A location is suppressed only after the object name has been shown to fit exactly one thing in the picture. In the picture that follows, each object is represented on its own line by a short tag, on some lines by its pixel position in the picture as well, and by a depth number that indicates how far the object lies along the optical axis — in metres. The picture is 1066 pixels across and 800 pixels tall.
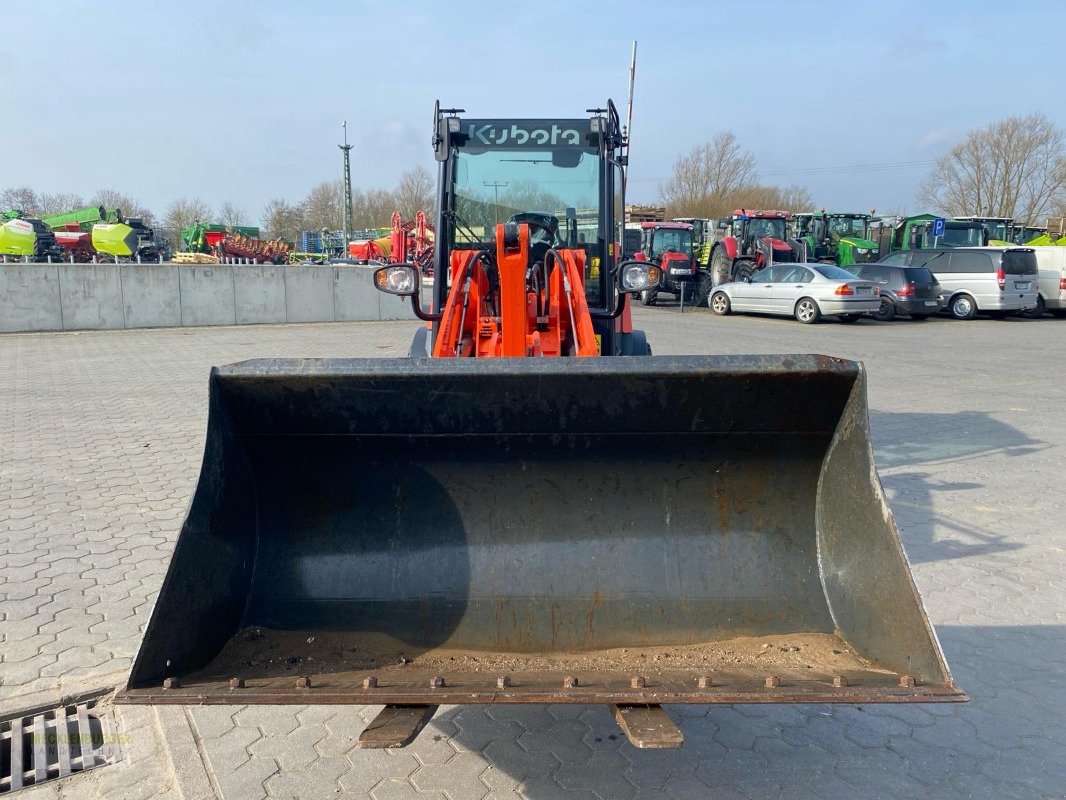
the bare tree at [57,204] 65.62
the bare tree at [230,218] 67.12
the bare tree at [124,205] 62.12
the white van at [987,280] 22.44
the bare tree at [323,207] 62.47
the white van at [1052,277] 23.77
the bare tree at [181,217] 61.06
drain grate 3.17
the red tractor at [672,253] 26.23
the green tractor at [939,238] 29.28
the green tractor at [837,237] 30.22
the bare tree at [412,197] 46.75
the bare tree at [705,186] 55.78
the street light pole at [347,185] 39.56
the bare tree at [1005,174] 50.00
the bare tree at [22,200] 63.44
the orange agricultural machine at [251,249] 38.88
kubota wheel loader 3.11
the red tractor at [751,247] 25.95
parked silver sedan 20.94
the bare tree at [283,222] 60.97
